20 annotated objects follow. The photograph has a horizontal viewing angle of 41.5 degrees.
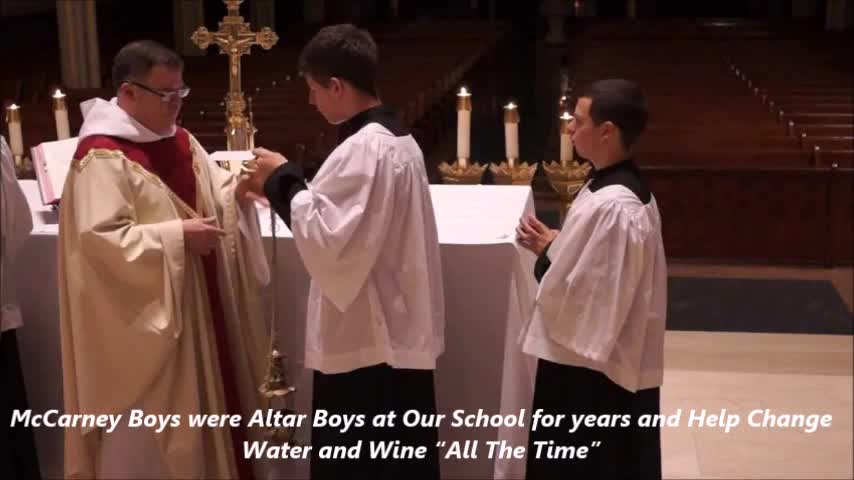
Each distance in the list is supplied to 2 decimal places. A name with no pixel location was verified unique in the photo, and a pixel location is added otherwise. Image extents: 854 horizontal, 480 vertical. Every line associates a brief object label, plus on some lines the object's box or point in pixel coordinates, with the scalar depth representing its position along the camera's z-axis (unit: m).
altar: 3.64
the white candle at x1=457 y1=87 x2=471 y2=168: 4.38
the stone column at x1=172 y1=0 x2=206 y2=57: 15.11
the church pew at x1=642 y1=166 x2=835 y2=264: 7.68
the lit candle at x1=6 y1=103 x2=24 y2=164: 4.43
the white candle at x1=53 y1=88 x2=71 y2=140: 4.36
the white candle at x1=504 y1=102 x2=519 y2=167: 4.50
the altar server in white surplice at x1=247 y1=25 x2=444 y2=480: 2.99
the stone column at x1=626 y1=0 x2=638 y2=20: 22.30
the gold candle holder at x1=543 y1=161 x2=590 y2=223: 4.22
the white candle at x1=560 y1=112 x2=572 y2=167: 4.21
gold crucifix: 3.67
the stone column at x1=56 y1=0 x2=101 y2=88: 11.73
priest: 3.10
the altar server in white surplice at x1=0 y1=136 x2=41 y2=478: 3.32
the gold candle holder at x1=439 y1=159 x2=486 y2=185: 4.66
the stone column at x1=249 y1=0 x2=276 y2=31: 17.52
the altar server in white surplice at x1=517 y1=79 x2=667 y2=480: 3.00
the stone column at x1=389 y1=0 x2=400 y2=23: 22.95
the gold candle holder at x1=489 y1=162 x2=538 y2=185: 4.59
